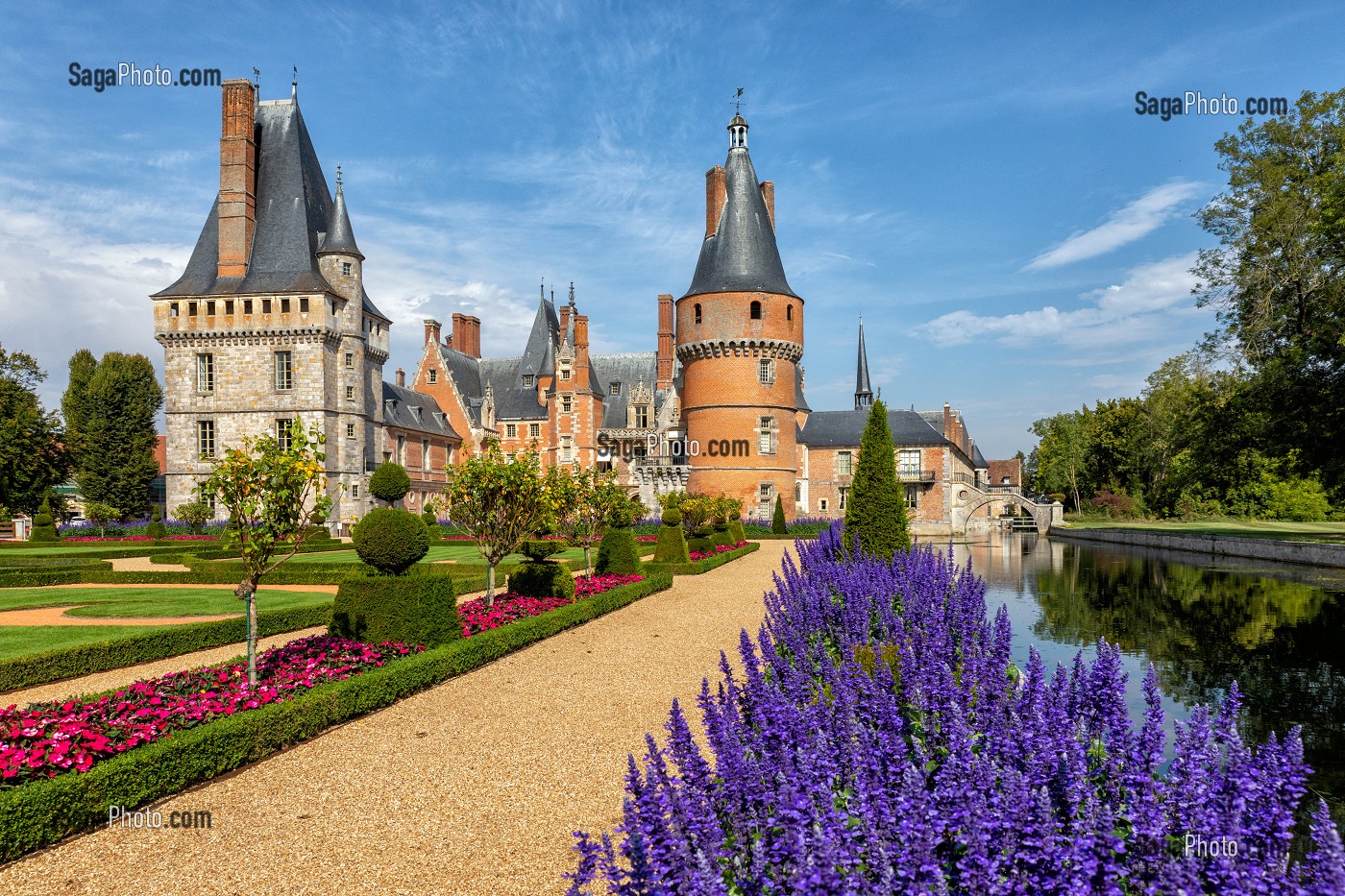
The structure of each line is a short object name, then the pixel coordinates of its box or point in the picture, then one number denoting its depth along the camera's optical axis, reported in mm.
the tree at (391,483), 17000
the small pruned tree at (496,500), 12141
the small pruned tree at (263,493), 7801
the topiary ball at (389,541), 9719
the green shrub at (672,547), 20562
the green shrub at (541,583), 13875
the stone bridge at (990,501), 50406
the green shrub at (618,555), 17406
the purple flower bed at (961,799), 2561
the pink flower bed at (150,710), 5455
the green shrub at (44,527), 31219
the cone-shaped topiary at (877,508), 14789
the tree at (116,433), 43562
